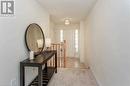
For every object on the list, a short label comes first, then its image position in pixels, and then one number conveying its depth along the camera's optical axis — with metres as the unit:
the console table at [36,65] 1.43
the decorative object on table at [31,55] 1.67
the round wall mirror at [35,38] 1.74
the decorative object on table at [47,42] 2.49
